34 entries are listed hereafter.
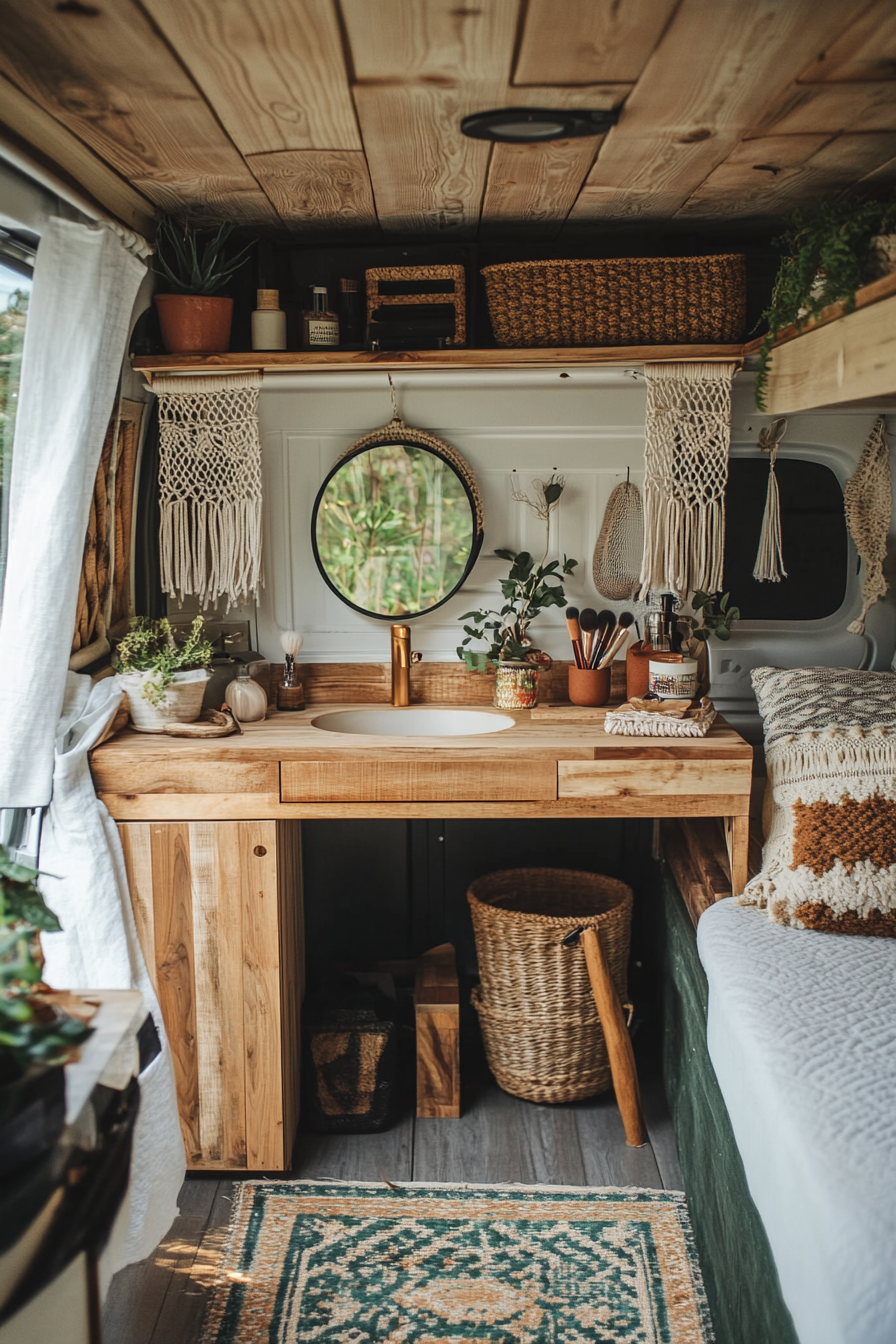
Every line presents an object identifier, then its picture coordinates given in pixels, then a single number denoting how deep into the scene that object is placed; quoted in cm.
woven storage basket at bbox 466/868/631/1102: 258
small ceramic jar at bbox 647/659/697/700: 249
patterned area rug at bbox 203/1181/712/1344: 197
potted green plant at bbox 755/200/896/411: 197
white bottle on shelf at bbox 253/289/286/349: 269
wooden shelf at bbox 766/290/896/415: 180
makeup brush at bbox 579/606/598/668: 275
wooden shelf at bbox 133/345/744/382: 262
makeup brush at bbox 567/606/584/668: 273
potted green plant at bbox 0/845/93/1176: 103
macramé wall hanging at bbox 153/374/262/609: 272
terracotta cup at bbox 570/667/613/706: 276
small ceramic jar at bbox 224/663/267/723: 261
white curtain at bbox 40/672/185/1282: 217
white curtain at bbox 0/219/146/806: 209
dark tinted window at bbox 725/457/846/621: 282
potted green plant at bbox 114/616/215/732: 242
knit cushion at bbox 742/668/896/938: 204
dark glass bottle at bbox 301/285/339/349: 268
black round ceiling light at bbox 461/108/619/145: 189
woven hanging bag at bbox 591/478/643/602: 284
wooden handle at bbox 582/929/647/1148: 249
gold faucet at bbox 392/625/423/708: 282
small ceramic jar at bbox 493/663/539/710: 274
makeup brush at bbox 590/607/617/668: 275
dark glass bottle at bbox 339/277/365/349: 271
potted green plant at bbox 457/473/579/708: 276
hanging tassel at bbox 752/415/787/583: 276
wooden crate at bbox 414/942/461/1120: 258
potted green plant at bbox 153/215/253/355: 260
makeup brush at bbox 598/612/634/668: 271
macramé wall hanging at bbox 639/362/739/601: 268
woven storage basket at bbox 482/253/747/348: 255
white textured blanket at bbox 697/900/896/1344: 126
